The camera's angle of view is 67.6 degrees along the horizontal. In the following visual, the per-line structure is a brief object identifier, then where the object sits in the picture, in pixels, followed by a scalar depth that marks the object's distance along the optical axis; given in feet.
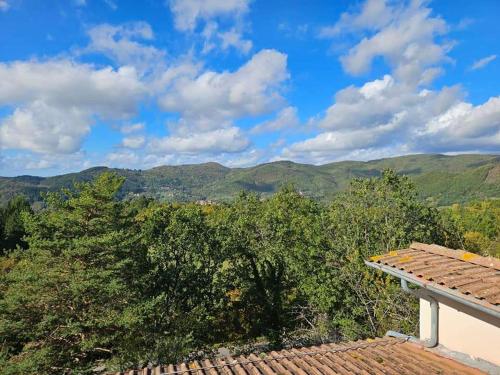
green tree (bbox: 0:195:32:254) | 181.33
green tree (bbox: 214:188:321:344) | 63.16
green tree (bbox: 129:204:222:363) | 52.26
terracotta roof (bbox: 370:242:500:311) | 14.80
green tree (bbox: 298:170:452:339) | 49.78
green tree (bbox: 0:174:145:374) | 37.47
